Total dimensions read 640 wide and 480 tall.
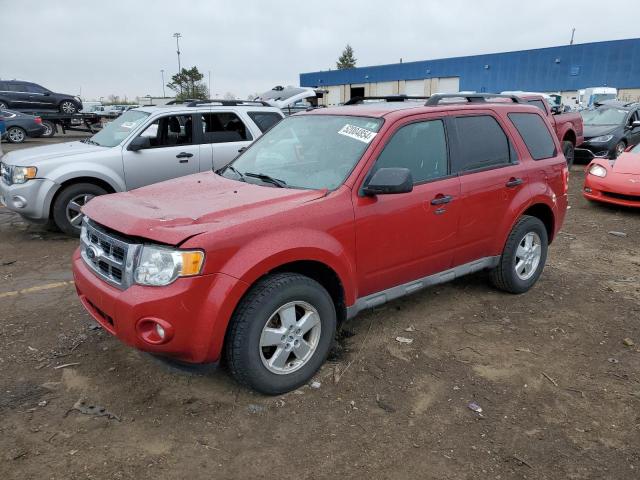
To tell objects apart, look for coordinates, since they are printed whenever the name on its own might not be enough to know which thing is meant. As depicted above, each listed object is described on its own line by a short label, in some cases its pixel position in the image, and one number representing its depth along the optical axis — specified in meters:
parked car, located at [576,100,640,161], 13.46
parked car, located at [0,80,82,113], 22.98
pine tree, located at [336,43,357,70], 92.94
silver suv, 6.46
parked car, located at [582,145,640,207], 8.24
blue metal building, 38.06
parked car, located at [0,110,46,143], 19.55
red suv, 2.77
